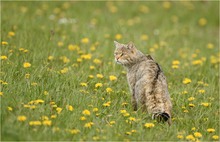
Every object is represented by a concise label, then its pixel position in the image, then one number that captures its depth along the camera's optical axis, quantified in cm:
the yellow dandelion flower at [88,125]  1076
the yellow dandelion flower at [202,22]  2400
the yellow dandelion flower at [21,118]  1018
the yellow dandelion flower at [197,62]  1712
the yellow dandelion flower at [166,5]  2502
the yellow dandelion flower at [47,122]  1029
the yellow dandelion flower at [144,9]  2437
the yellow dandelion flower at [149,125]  1105
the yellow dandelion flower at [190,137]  1087
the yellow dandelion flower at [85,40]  1780
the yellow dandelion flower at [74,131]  1034
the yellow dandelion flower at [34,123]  1013
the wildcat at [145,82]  1187
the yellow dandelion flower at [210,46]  2053
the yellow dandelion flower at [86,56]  1540
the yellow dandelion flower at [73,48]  1678
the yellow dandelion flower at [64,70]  1396
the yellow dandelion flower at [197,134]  1121
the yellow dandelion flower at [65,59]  1554
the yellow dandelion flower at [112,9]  2362
